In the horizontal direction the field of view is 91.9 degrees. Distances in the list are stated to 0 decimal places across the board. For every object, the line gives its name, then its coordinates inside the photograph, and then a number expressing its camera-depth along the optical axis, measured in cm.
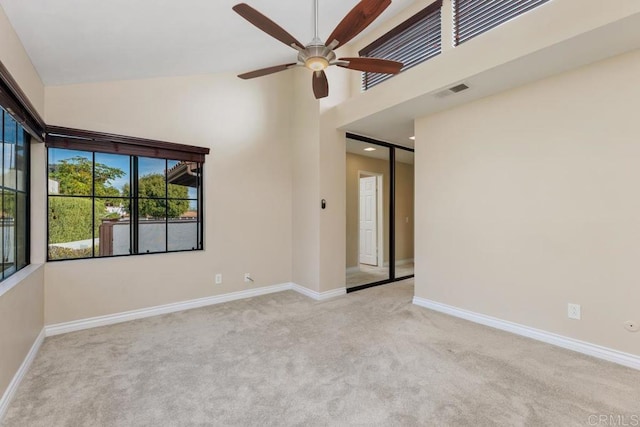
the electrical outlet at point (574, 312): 259
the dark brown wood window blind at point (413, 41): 327
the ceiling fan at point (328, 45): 186
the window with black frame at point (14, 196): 222
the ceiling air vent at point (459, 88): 286
